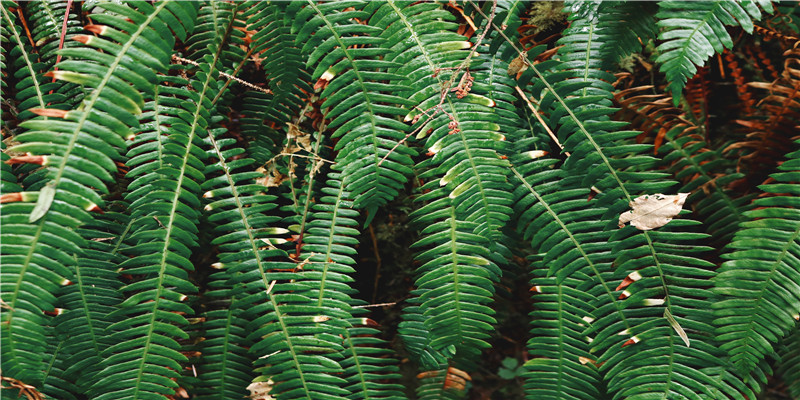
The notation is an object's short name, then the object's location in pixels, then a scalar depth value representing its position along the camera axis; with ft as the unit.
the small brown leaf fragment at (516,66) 3.84
